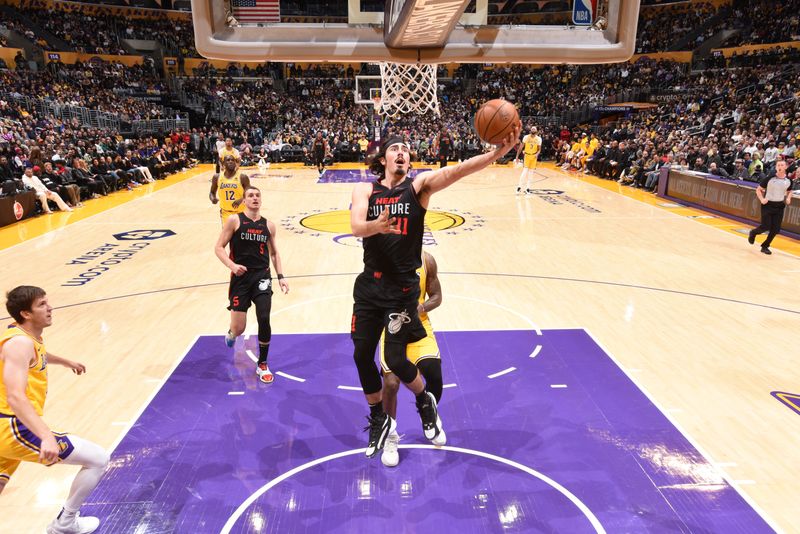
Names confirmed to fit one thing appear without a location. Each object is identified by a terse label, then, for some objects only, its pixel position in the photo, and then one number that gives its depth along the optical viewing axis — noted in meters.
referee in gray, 9.01
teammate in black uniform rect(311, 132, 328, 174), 21.73
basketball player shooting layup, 3.41
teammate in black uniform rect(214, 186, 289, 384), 5.05
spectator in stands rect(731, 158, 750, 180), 14.28
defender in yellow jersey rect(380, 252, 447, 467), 3.85
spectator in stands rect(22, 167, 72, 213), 12.45
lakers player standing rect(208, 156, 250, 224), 7.23
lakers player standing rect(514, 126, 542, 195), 15.31
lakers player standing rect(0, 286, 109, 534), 2.76
